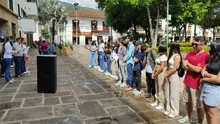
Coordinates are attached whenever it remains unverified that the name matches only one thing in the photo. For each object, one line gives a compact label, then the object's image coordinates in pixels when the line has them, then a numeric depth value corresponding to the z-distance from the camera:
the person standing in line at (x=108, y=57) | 8.82
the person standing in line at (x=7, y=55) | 6.78
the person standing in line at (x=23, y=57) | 8.38
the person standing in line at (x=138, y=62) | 5.42
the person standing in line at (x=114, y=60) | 7.45
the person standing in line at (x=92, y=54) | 10.53
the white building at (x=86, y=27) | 49.78
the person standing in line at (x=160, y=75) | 4.18
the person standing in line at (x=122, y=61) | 6.30
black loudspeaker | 3.78
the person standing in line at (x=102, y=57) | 9.70
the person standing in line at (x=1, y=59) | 7.62
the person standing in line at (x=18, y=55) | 7.62
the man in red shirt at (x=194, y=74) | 3.23
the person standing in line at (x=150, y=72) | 4.81
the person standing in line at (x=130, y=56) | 5.76
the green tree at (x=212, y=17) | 24.88
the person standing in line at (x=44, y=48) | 12.47
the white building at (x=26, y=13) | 19.20
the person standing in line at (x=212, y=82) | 2.77
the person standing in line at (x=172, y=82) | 3.74
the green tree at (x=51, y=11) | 32.50
